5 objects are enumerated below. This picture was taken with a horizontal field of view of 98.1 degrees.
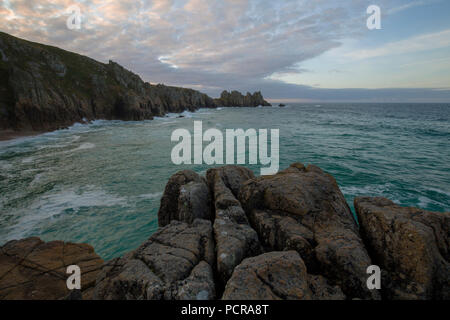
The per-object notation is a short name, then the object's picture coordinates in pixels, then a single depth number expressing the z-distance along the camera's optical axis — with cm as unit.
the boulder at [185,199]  781
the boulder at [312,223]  447
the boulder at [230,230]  488
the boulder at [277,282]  371
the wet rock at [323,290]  406
